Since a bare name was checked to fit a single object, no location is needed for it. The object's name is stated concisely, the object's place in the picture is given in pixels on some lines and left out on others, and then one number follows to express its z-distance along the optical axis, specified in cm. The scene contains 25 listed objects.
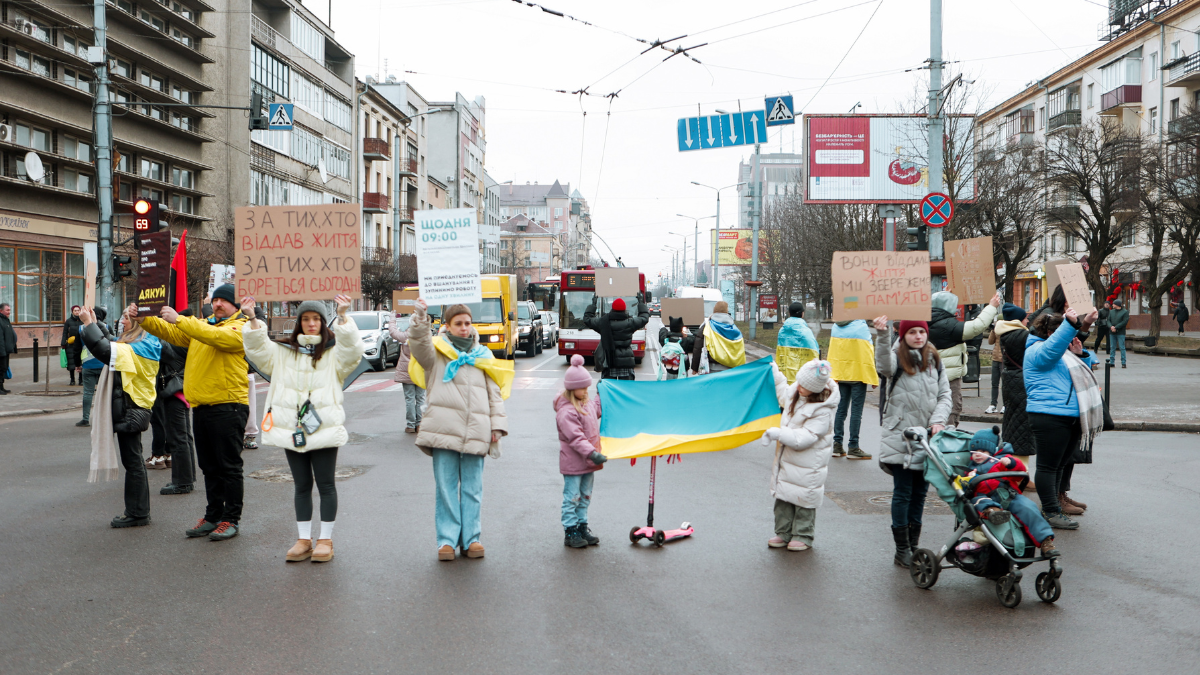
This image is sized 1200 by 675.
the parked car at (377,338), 2559
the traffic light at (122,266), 1739
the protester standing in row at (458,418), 633
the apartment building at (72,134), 3053
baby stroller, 541
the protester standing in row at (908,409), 620
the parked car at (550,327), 4069
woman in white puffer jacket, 630
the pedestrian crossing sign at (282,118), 2552
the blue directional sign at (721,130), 2053
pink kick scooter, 675
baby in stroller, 543
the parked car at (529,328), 3281
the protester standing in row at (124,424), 732
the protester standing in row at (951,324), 884
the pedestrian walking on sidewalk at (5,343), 1830
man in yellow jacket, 691
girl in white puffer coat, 650
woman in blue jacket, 707
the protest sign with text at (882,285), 704
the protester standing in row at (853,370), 1102
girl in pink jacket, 668
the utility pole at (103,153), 1753
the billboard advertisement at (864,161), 3391
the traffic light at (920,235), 1712
